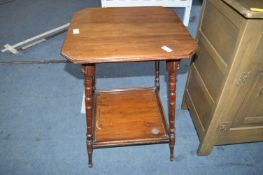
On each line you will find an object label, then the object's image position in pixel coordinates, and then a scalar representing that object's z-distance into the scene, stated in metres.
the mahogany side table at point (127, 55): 1.02
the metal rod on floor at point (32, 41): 2.64
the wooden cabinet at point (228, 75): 0.99
